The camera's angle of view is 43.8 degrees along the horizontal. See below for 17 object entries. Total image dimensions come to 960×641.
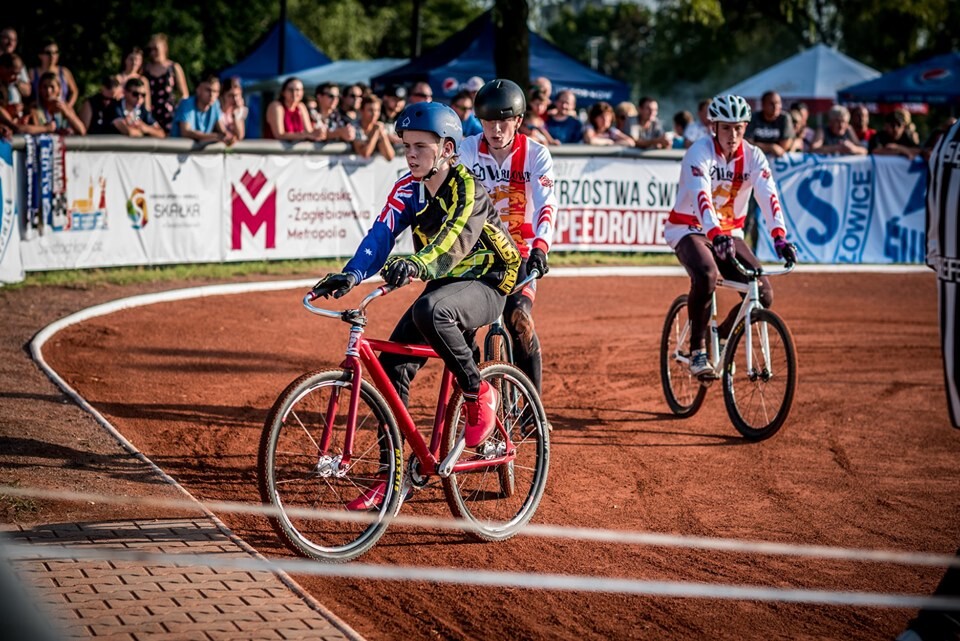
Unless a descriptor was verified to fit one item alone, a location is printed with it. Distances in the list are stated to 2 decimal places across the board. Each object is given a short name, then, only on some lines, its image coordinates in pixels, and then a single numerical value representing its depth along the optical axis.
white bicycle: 8.21
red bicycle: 5.45
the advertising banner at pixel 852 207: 18.28
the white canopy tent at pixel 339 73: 31.45
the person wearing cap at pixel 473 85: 16.91
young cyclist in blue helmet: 5.68
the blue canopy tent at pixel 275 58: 33.97
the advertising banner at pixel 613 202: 17.34
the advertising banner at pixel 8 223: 12.77
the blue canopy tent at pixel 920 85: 27.86
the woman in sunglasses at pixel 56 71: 15.37
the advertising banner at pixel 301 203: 15.08
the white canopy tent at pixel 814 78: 34.72
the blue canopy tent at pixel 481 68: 24.33
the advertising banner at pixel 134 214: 13.62
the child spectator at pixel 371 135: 15.79
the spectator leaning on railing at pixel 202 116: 14.89
